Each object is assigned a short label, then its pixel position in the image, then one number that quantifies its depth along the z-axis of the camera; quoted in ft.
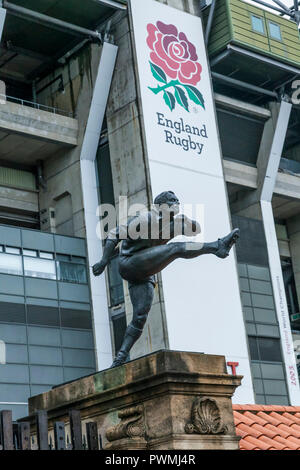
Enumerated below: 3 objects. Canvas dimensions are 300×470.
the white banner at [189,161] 160.86
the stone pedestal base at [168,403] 38.01
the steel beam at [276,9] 189.86
